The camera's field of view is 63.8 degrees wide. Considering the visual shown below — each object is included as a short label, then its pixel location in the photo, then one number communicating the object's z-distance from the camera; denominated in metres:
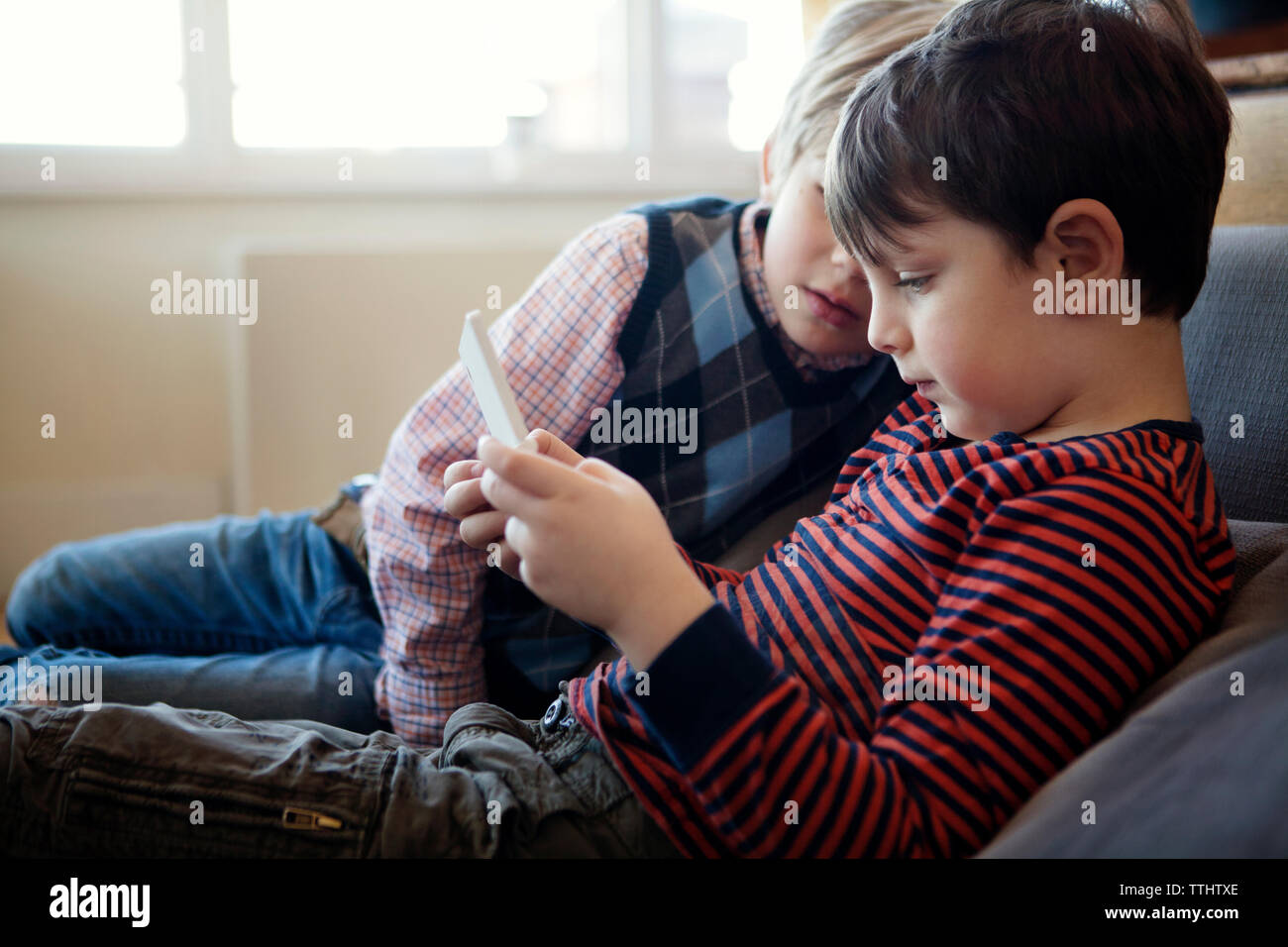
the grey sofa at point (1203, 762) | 0.53
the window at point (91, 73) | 2.28
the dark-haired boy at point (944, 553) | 0.57
